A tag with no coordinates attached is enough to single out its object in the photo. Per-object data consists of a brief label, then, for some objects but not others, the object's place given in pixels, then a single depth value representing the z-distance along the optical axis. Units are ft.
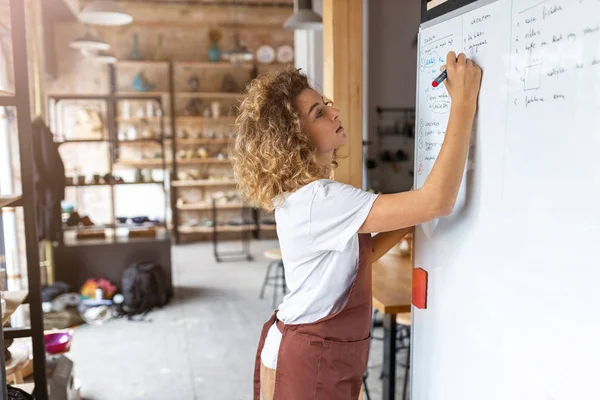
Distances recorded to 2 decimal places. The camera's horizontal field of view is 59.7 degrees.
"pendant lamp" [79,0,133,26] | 11.86
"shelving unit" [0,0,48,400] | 6.29
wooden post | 6.31
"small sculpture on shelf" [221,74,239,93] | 24.75
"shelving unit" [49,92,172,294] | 15.38
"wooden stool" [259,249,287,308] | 14.45
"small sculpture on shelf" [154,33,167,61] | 23.93
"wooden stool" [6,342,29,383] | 6.76
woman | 4.15
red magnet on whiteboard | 4.90
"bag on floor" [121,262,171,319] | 14.55
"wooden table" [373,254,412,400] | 6.84
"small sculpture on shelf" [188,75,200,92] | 24.34
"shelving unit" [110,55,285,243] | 24.08
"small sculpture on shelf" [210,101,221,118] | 24.58
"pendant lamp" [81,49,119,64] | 18.37
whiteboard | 2.94
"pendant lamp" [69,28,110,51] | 15.02
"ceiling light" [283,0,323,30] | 13.10
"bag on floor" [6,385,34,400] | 5.81
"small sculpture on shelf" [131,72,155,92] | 23.52
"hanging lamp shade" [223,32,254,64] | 19.77
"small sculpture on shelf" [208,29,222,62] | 24.27
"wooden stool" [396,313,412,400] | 8.39
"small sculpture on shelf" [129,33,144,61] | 23.50
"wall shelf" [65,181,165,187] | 16.11
